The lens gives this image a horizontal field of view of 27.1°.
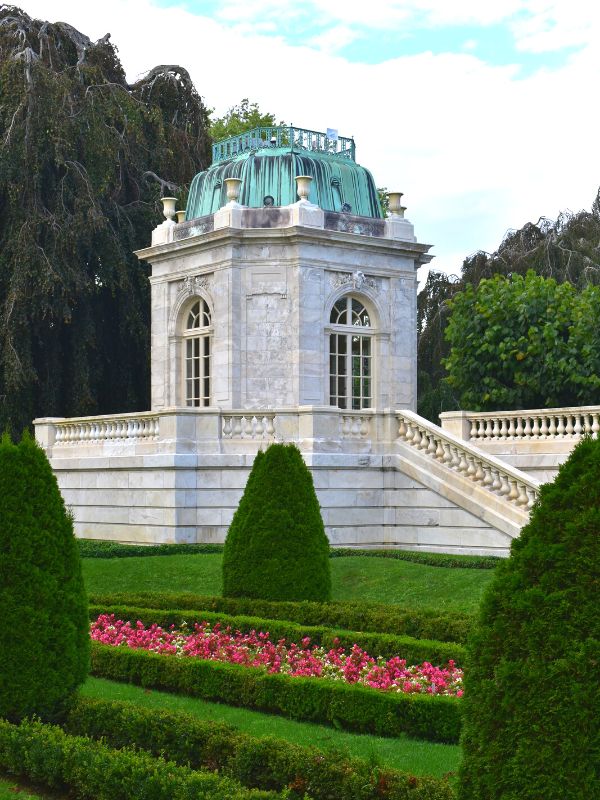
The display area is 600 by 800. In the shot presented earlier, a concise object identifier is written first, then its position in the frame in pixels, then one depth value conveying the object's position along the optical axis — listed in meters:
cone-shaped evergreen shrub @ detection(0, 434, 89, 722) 9.32
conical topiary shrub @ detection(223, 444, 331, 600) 14.92
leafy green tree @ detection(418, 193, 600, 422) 40.50
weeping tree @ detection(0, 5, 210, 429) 29.59
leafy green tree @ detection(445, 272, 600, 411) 26.88
